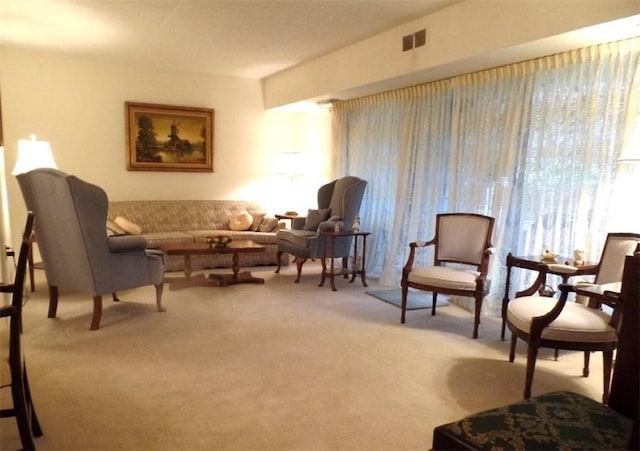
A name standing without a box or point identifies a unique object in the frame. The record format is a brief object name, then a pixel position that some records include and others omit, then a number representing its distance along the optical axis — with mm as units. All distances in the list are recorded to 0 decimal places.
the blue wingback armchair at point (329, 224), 5078
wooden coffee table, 4555
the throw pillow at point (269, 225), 6238
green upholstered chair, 1260
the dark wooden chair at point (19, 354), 1779
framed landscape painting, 6027
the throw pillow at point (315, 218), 5539
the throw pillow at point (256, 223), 6332
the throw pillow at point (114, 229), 5066
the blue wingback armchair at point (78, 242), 3184
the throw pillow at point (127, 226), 5391
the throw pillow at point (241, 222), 6273
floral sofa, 5527
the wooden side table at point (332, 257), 4938
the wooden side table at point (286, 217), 6210
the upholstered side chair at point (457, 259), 3486
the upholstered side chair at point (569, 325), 2426
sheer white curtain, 3232
